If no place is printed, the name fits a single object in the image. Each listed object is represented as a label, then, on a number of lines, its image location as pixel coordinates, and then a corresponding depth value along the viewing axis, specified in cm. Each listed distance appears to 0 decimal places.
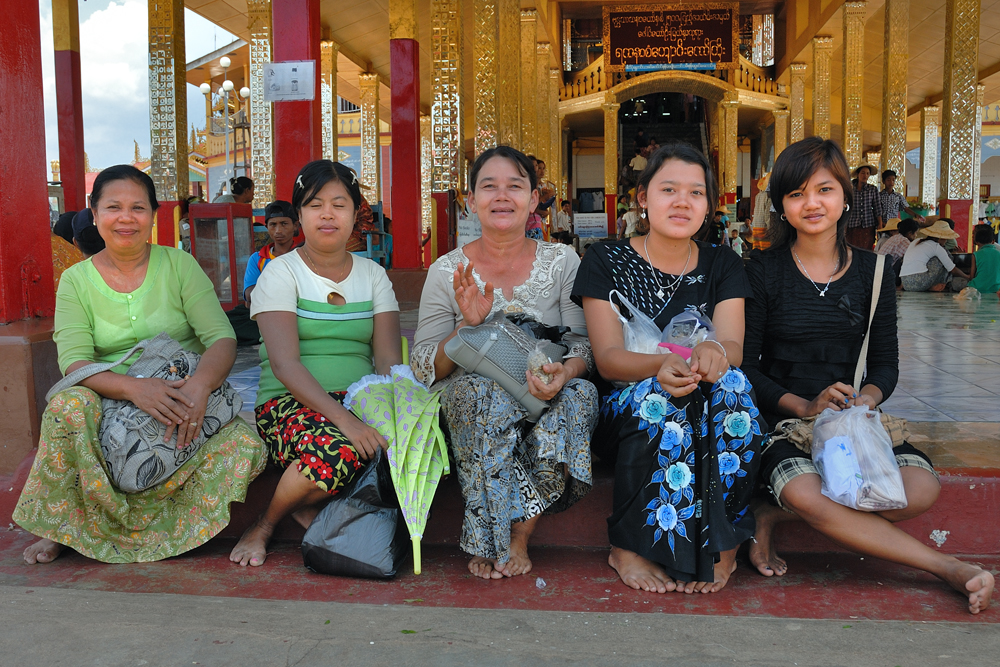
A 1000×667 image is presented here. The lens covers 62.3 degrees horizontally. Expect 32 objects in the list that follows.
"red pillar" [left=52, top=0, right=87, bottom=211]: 1016
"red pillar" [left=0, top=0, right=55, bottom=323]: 287
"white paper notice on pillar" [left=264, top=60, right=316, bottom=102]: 473
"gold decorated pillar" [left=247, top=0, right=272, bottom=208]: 946
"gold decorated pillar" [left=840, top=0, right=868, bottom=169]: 1256
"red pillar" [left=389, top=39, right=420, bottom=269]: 882
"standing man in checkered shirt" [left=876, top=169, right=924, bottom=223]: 1069
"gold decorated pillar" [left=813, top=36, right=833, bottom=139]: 1511
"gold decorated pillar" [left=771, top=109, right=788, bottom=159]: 1906
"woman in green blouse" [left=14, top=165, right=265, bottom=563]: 232
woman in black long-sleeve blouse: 244
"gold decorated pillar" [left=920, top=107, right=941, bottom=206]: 1336
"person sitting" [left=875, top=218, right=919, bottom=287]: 1006
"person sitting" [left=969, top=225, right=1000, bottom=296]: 933
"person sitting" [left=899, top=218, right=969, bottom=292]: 970
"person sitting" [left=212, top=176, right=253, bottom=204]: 764
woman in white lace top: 226
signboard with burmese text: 1731
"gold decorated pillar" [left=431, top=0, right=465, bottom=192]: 868
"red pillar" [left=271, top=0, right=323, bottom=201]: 480
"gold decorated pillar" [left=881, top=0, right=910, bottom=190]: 1206
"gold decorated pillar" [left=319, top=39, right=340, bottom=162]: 1259
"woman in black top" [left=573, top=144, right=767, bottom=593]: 218
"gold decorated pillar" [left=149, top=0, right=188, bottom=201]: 823
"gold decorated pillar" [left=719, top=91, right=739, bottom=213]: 1808
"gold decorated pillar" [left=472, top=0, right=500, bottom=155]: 905
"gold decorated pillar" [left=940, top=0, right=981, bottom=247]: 1066
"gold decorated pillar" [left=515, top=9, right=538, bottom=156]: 1345
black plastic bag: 228
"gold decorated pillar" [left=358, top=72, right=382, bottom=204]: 1656
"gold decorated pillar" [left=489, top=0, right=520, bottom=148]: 1052
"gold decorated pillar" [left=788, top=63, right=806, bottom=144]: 1791
